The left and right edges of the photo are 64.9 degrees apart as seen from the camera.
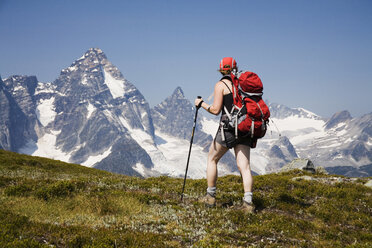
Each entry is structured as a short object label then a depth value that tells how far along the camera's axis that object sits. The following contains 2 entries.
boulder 25.75
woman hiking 9.40
